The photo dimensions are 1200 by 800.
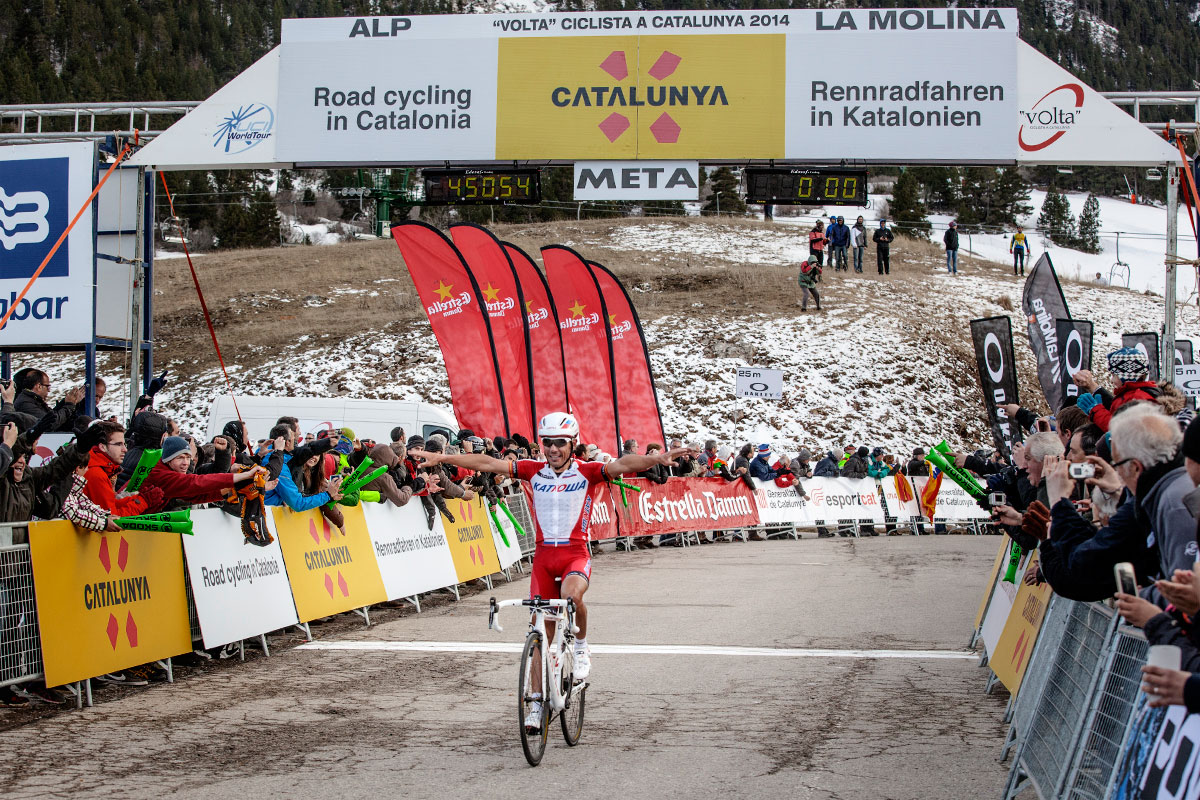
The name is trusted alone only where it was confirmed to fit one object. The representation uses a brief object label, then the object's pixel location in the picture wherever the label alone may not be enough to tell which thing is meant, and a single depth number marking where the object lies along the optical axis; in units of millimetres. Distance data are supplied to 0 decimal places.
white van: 23906
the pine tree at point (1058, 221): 102312
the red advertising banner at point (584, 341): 24781
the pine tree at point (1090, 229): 102000
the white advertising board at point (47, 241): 18391
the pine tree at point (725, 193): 91000
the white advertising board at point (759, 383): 28547
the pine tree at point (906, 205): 84838
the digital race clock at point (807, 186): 19031
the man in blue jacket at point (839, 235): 49844
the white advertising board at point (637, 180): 19172
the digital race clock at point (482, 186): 19516
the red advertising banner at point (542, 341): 23844
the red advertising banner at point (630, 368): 26312
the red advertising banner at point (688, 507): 23203
